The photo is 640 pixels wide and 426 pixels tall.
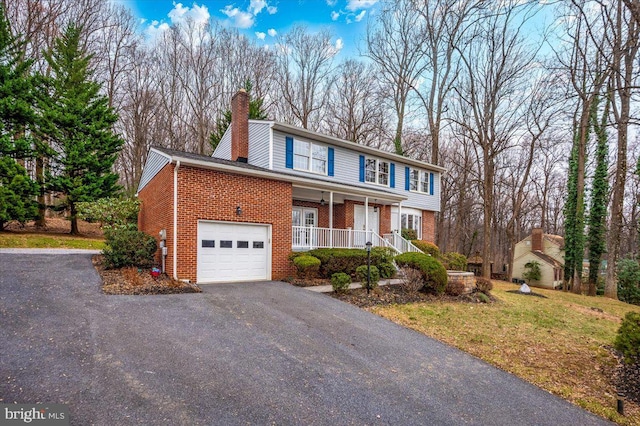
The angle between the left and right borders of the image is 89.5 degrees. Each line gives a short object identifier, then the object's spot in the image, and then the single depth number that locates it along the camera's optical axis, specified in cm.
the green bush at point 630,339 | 491
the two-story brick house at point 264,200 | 927
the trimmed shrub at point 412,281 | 1047
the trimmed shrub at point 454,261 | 1667
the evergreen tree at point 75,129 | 1608
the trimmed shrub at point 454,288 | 1125
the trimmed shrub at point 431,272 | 1072
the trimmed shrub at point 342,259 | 1108
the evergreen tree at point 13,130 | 1430
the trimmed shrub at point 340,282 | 929
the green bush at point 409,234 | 1786
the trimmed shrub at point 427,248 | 1651
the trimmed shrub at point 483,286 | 1204
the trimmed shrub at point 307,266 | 1039
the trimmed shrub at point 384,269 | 1191
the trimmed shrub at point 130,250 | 970
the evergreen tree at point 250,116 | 2103
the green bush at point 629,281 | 1739
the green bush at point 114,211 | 1363
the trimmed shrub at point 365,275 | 1017
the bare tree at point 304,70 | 2591
